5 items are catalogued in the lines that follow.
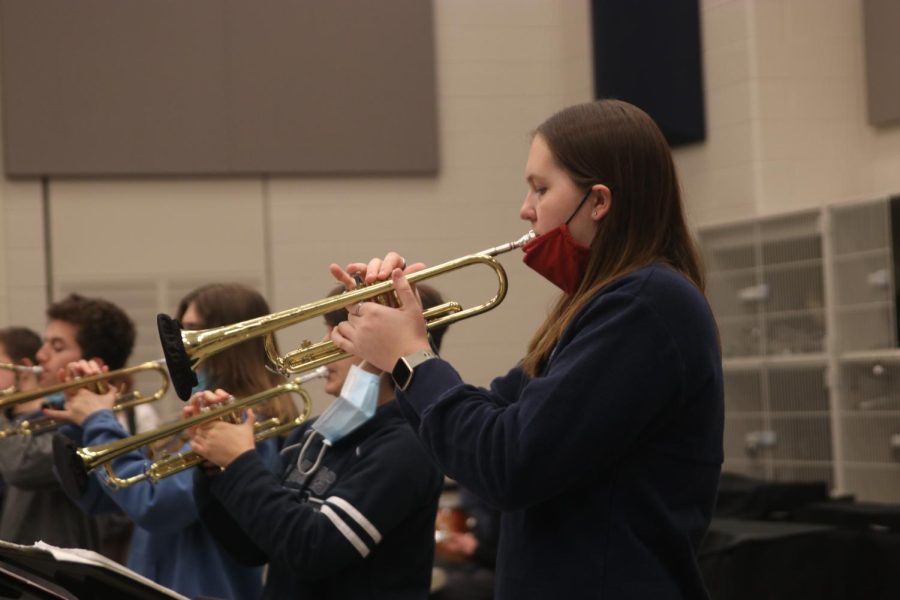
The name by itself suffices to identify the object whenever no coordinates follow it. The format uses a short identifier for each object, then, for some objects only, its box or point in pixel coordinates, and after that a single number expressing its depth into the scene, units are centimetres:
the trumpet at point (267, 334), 425
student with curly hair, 695
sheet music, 310
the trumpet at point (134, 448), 518
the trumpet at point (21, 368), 703
